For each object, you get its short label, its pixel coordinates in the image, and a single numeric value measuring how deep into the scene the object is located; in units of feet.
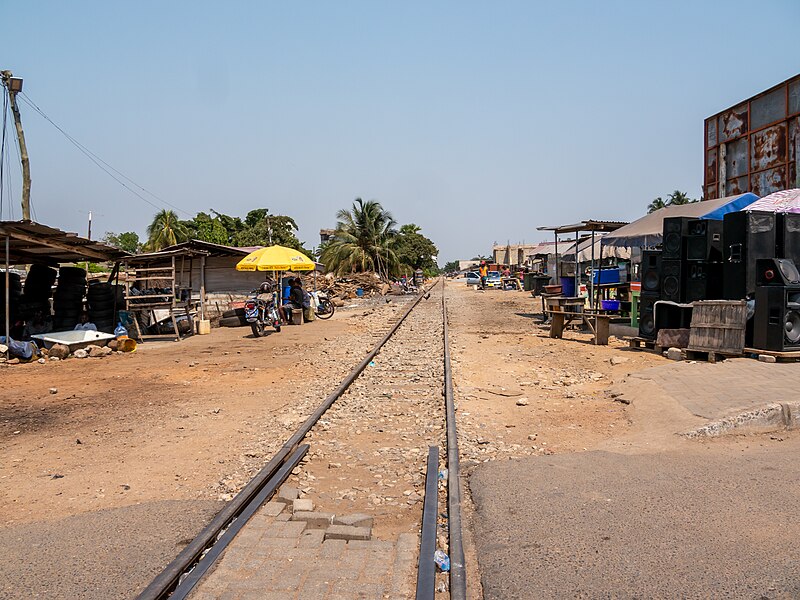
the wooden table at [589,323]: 44.75
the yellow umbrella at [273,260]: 61.26
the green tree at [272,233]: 179.83
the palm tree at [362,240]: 156.15
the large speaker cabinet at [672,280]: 38.88
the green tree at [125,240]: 250.78
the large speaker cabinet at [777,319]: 31.94
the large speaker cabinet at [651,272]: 40.34
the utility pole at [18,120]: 66.85
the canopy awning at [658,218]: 47.37
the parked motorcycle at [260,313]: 55.21
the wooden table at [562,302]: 54.24
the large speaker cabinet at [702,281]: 38.19
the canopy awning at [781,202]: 42.42
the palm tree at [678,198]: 221.95
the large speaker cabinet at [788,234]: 35.86
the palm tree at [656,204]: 233.92
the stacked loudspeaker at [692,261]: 38.17
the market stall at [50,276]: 46.68
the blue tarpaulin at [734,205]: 46.91
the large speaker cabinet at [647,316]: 40.22
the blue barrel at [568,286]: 63.93
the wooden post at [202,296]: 57.21
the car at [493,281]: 179.63
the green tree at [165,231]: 167.43
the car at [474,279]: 209.26
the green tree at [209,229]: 178.70
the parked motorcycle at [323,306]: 75.67
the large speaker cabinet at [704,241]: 38.03
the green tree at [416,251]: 198.60
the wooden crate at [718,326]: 33.17
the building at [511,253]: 302.76
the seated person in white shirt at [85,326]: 47.70
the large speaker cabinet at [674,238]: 39.22
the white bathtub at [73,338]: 43.45
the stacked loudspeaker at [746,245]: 35.14
